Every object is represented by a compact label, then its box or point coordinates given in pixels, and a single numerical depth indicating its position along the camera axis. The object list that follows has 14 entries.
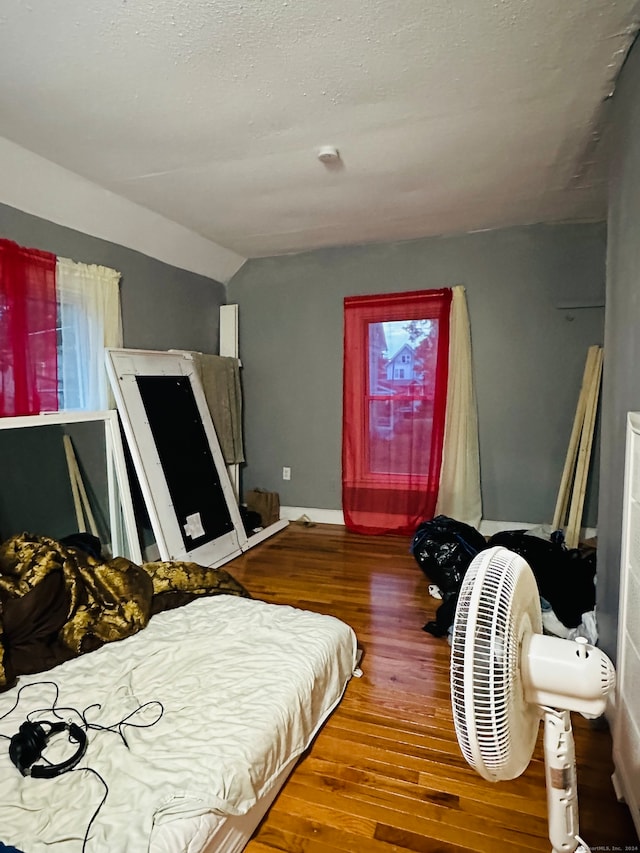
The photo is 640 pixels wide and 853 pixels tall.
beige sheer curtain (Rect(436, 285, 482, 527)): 3.76
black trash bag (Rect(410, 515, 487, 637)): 2.80
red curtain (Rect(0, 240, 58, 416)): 2.54
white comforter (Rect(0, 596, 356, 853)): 1.17
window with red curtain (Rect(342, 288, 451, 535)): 3.86
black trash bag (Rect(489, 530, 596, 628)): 2.49
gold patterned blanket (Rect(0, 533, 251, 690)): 1.76
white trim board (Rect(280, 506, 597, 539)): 4.33
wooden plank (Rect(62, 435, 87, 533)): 2.87
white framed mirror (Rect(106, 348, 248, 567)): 3.10
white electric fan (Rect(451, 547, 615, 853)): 0.83
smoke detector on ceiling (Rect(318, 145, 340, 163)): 2.35
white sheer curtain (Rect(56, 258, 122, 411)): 2.91
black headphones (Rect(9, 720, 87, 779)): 1.30
